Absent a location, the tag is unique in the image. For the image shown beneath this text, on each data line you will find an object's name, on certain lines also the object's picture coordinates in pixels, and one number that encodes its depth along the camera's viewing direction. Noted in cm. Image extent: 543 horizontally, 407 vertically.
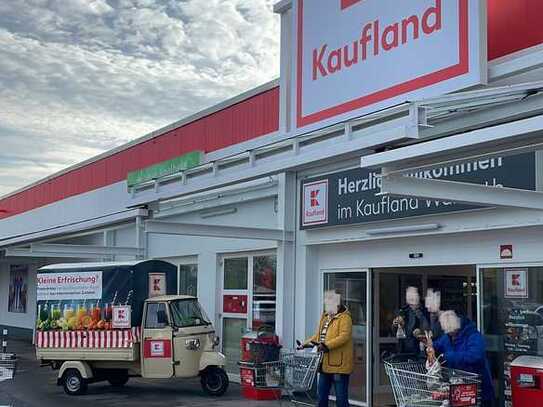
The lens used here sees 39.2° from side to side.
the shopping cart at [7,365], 1180
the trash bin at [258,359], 983
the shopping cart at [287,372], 969
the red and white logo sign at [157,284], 1377
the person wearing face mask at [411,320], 1142
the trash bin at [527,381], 786
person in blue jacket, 795
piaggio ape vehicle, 1277
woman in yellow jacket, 995
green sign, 1744
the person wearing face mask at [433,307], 1073
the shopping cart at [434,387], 743
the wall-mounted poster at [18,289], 3123
